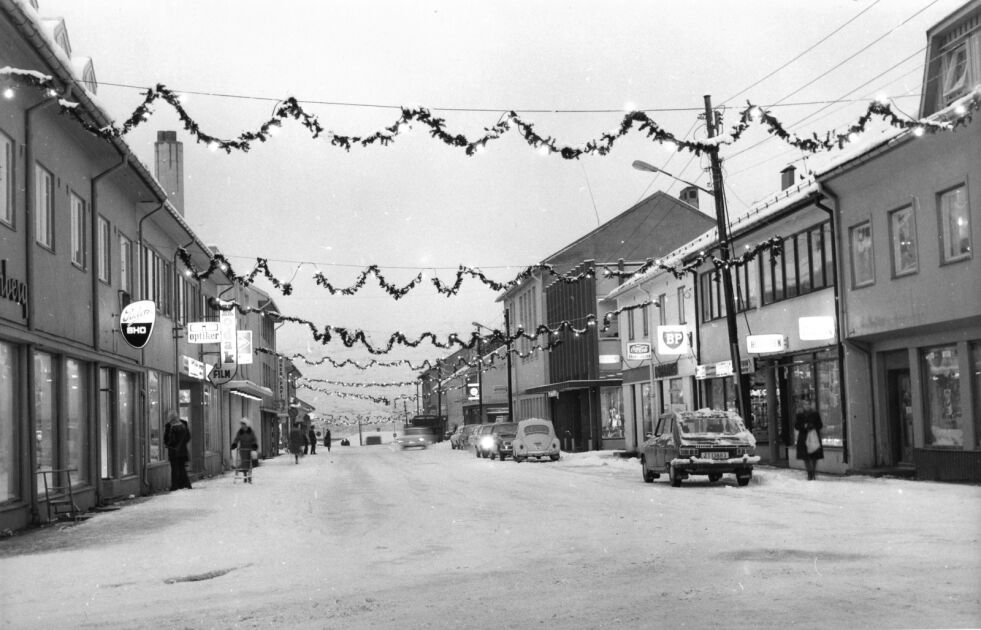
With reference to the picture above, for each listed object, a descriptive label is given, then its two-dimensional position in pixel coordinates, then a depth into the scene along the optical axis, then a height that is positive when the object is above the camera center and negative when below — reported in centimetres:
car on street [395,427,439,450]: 8019 -225
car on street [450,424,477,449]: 7106 -207
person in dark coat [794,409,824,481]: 2506 -98
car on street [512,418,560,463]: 4456 -154
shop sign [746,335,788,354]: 3022 +129
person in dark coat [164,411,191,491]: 2711 -79
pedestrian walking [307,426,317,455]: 7031 -176
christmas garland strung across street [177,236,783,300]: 2852 +353
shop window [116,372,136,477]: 2461 -12
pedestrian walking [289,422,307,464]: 5312 -140
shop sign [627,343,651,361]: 4041 +161
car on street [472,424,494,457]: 5116 -173
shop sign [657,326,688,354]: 3750 +188
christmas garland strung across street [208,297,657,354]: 3462 +248
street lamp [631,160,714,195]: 2865 +580
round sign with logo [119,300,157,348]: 2258 +185
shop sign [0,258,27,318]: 1648 +193
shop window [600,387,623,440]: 5162 -63
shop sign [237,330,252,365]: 3951 +227
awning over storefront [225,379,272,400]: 4216 +89
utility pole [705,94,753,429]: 2628 +284
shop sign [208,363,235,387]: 3631 +120
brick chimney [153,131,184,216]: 3756 +827
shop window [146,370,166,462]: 2830 -4
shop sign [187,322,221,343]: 3127 +221
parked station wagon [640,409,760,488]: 2378 -107
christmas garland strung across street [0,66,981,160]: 1681 +428
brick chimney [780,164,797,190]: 4006 +756
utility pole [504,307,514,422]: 6418 +433
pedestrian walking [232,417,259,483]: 3217 -98
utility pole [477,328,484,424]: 6821 +225
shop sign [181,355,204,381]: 3259 +135
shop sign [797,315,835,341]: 2764 +150
